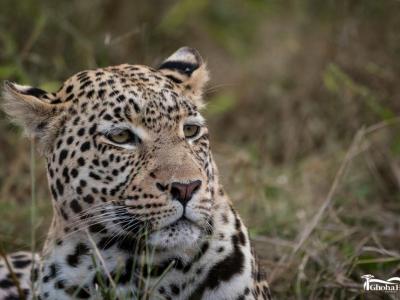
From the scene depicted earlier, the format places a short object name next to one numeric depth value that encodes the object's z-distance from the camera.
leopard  9.97
